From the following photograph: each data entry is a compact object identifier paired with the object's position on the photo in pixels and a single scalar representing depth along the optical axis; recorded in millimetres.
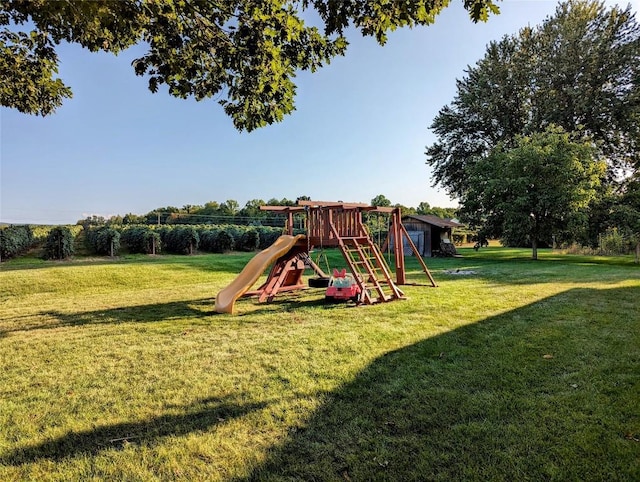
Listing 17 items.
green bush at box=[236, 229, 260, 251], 26817
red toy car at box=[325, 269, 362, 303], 8186
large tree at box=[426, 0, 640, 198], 22125
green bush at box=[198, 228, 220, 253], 25125
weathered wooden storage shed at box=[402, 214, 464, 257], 24880
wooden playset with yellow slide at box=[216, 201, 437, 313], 8102
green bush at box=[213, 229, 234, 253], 25000
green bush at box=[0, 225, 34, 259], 17859
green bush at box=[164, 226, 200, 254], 23797
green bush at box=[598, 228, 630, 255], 23172
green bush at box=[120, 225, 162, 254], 22062
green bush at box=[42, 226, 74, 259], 18500
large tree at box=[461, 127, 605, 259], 18344
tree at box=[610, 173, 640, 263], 18078
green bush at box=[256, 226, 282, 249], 28312
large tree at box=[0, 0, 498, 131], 4227
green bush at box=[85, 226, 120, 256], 20178
